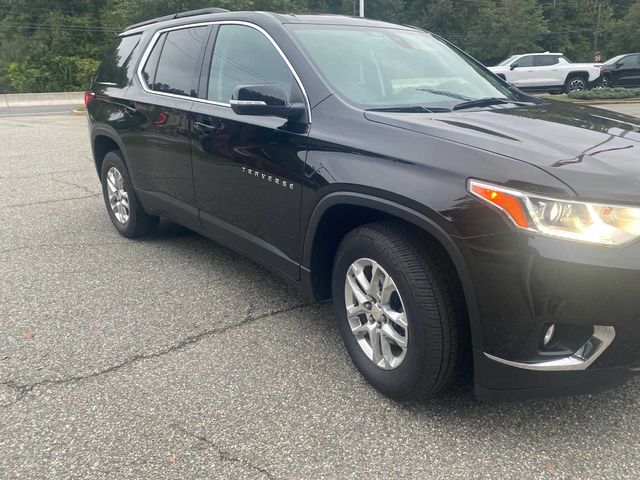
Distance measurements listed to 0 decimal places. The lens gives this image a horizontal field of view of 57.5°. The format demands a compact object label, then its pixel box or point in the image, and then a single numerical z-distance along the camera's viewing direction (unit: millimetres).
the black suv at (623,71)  24547
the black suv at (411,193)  2086
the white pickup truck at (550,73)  24078
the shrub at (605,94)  20078
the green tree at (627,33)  43188
